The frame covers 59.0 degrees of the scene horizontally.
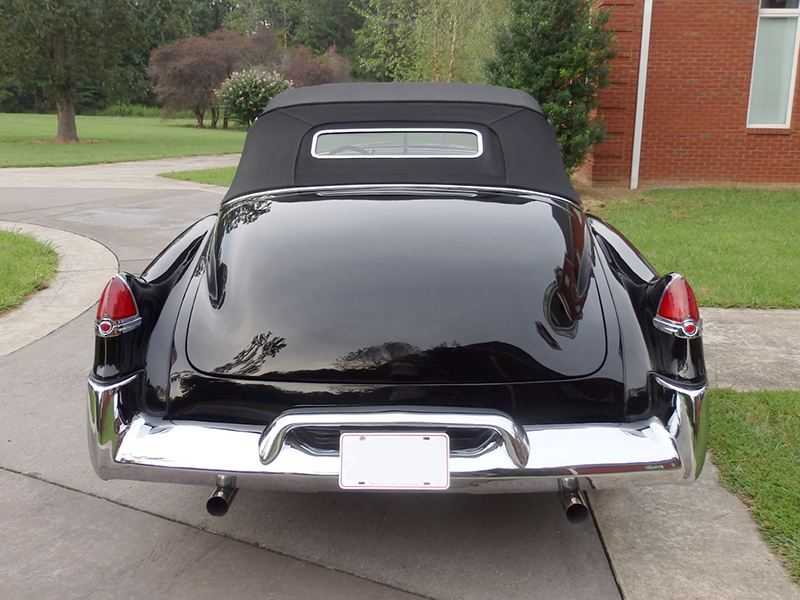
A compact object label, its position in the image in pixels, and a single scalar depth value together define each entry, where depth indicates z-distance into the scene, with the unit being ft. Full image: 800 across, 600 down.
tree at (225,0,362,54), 233.14
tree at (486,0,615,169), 33.81
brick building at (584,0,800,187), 36.91
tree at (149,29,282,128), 154.51
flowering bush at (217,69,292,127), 82.79
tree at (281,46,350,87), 154.81
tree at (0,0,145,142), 76.07
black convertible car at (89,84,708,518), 6.56
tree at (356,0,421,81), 70.44
